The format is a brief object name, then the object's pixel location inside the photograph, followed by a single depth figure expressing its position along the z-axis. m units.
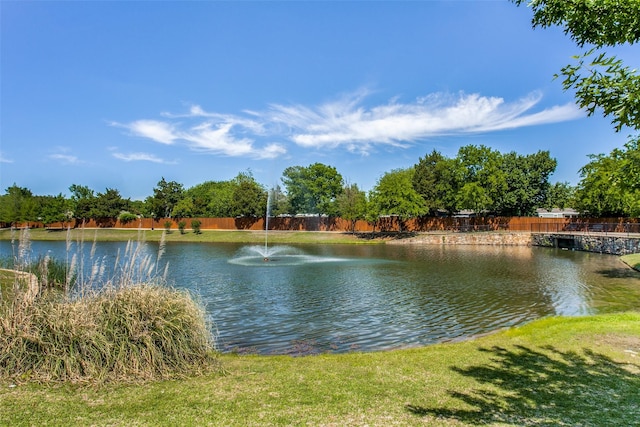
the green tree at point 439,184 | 59.56
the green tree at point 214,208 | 72.62
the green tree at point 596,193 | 45.53
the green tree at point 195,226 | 63.61
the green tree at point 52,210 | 68.31
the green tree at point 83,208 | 69.71
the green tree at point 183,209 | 72.06
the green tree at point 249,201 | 67.06
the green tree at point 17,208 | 68.44
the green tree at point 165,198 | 73.50
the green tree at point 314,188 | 66.50
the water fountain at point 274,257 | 30.36
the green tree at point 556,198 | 64.81
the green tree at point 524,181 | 60.28
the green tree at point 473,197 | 54.88
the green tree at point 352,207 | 57.59
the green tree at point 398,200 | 54.03
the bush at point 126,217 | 71.50
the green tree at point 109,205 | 70.19
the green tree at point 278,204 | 67.25
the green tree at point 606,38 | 4.89
